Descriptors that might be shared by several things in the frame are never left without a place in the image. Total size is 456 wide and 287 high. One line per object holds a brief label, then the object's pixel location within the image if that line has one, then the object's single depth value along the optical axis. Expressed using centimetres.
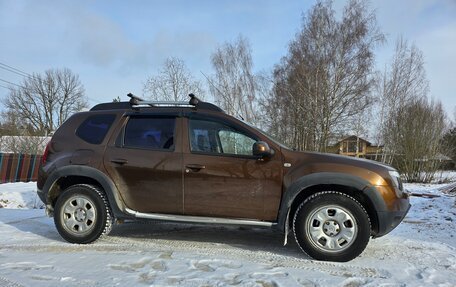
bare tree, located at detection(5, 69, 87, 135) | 5259
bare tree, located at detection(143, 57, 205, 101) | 3047
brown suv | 482
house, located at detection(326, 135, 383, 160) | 2962
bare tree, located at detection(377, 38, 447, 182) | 2800
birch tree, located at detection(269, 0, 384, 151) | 2733
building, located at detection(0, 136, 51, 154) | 3641
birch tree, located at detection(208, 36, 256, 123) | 3388
